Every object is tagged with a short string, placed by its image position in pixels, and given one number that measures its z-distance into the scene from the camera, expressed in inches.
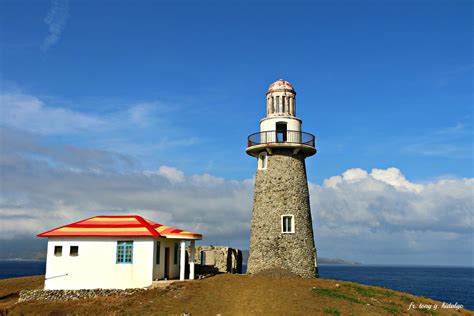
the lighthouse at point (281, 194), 1381.6
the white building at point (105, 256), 1216.2
